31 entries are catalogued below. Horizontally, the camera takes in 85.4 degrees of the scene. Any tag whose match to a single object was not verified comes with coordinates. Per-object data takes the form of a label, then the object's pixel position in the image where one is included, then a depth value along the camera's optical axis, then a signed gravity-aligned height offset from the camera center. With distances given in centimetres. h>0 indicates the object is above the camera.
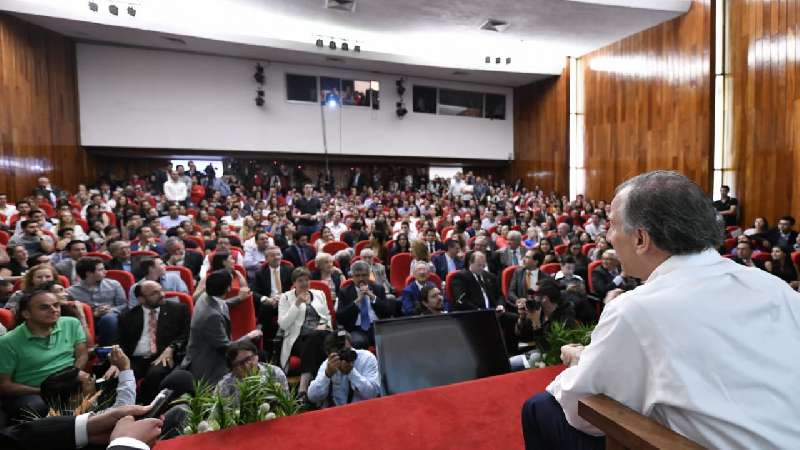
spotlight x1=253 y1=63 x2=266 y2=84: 909 +265
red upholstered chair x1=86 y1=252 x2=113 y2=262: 373 -46
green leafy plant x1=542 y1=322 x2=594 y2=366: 164 -54
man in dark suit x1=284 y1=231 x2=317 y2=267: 447 -54
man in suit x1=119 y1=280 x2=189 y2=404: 251 -75
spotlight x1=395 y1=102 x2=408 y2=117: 1030 +210
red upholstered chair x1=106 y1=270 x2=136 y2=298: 338 -58
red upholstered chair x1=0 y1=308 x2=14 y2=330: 229 -61
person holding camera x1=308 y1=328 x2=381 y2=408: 211 -91
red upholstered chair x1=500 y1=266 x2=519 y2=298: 390 -73
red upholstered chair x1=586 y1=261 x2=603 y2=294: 396 -65
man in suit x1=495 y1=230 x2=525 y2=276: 473 -62
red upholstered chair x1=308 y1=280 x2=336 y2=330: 316 -64
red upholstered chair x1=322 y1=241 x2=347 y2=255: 483 -53
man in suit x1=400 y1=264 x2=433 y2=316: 329 -72
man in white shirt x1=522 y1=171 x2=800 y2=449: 64 -23
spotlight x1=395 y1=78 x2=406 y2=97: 1024 +263
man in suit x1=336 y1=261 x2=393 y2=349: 306 -77
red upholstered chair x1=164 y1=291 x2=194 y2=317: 279 -62
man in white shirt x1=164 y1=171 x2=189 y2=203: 754 +22
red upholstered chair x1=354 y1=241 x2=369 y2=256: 492 -53
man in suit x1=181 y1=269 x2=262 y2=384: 224 -74
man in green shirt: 193 -71
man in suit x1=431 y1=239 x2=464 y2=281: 439 -64
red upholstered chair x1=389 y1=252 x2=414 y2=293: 444 -71
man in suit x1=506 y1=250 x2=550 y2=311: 379 -71
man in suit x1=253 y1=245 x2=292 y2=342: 365 -67
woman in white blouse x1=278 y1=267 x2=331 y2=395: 255 -80
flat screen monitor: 154 -57
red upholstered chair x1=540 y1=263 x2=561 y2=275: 408 -68
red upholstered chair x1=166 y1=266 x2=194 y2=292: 346 -59
